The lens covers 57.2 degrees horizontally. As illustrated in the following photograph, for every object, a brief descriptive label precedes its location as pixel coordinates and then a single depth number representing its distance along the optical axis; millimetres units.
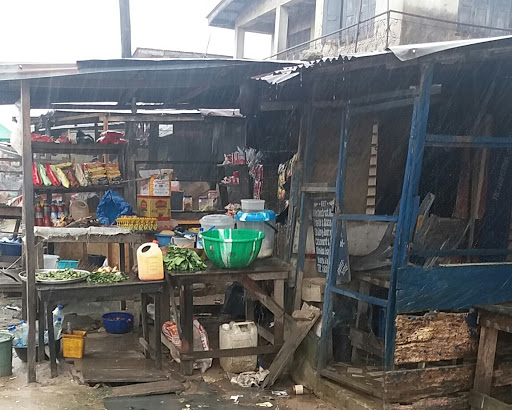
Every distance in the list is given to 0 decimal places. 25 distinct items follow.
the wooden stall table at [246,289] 5336
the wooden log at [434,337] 4328
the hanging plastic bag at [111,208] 7621
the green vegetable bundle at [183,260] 5480
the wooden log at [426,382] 4293
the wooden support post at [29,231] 5023
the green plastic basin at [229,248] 5395
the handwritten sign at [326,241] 5020
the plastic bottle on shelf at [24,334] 5711
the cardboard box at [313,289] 5418
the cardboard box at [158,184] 7645
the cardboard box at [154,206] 7625
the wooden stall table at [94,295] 5074
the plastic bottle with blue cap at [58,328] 5941
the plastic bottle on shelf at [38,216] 8078
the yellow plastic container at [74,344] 5590
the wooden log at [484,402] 4119
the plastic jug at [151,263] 5320
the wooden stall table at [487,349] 4281
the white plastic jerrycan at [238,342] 5531
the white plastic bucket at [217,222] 6359
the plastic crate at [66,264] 8433
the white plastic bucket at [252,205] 6289
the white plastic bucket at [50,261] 7829
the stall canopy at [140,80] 4469
